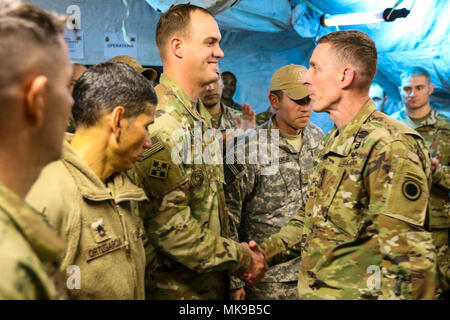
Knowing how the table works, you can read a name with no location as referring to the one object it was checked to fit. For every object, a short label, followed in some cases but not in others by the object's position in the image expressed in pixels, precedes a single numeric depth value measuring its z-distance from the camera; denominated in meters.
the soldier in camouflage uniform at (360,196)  1.47
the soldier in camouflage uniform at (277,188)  2.65
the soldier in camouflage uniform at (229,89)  4.91
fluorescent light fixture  4.01
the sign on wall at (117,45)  4.11
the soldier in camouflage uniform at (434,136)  3.08
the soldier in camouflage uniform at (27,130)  0.62
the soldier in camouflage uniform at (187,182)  1.72
